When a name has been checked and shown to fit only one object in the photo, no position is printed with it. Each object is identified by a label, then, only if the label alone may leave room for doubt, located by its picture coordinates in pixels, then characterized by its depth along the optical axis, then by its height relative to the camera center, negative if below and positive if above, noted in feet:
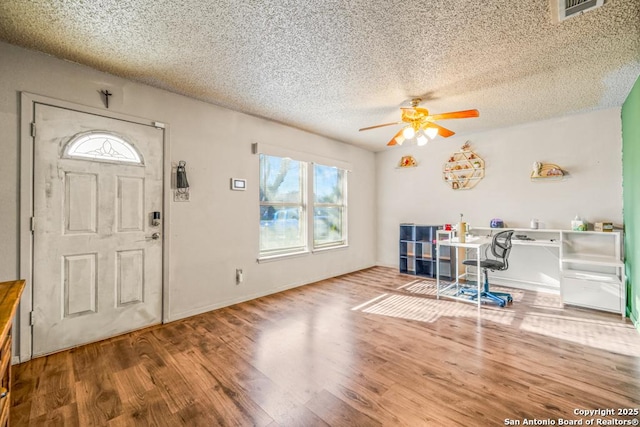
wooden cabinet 3.89 -1.54
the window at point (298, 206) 13.96 +0.58
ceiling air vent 5.74 +4.40
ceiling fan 10.23 +3.47
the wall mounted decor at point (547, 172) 13.32 +2.13
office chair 11.81 -2.02
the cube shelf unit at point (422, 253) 16.61 -2.28
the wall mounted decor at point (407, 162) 18.37 +3.58
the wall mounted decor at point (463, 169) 15.80 +2.72
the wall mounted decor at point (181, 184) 10.44 +1.21
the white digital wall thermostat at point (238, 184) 12.24 +1.43
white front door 7.95 -0.36
